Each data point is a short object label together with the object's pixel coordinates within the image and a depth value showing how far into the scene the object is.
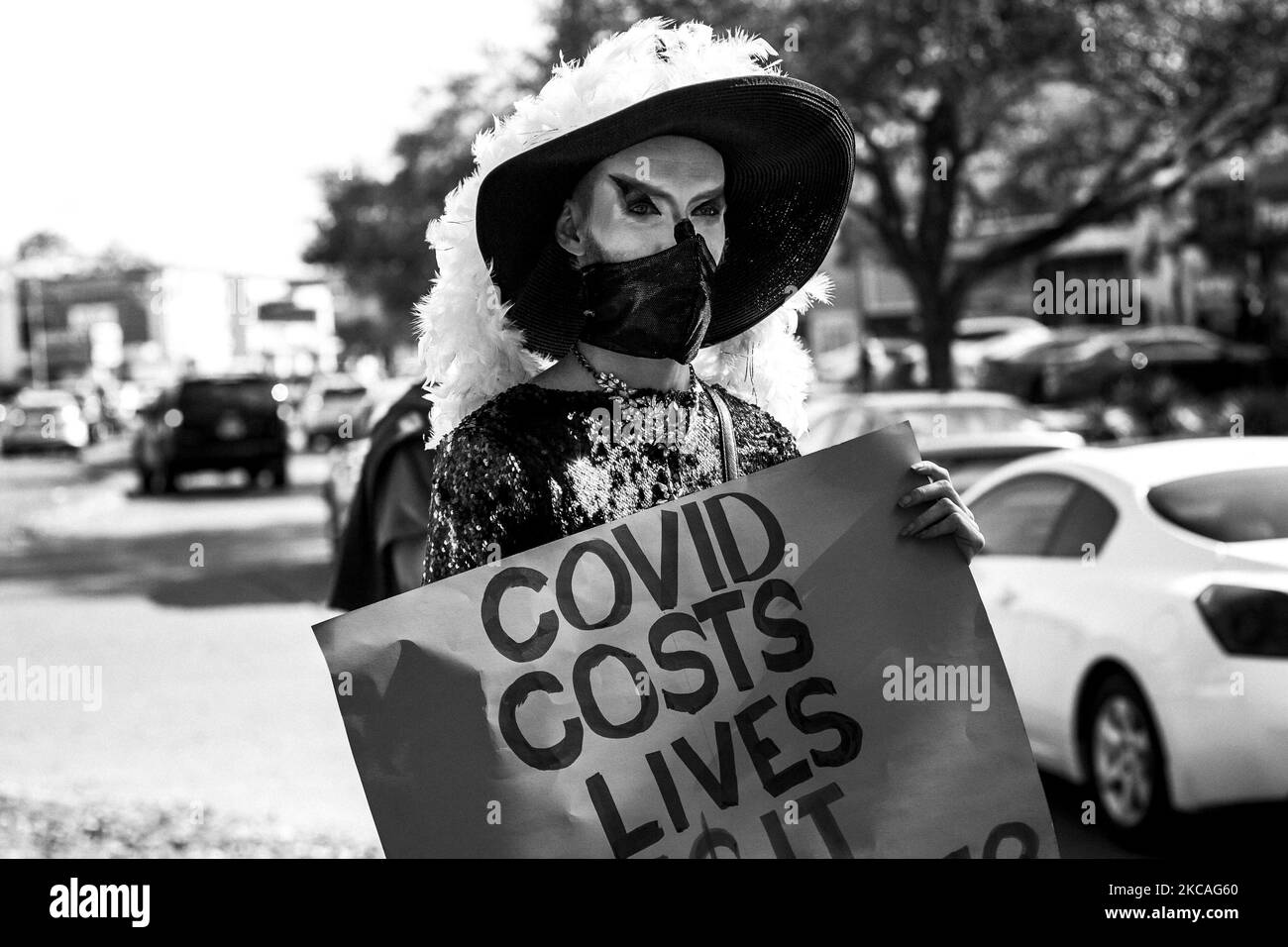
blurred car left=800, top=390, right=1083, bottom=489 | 12.02
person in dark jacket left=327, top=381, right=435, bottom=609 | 4.26
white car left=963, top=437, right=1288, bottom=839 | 5.76
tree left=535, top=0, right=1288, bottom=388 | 15.50
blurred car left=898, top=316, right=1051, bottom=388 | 28.73
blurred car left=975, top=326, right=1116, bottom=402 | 33.75
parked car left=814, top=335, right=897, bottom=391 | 23.44
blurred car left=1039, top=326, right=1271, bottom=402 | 29.45
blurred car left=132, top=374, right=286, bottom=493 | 28.02
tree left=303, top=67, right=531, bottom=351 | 22.86
